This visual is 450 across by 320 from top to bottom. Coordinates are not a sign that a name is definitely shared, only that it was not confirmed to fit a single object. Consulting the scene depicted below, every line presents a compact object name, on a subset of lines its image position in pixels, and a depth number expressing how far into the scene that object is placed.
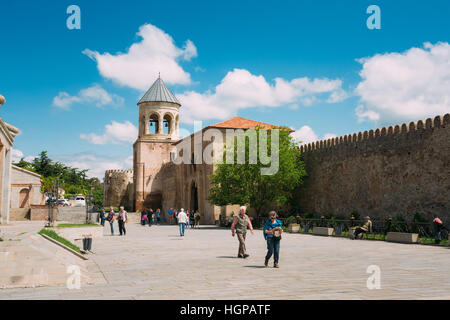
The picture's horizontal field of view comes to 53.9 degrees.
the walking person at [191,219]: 31.27
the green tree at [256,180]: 30.44
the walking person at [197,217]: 35.41
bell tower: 52.59
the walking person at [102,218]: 27.30
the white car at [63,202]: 48.06
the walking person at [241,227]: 12.06
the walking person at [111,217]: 23.34
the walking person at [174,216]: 39.52
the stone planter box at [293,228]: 25.58
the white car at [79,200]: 54.66
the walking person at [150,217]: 36.74
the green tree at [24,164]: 67.00
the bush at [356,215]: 26.08
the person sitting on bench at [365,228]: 19.20
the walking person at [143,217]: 38.48
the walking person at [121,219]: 22.78
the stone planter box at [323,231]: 22.03
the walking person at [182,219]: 21.30
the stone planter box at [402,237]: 16.94
